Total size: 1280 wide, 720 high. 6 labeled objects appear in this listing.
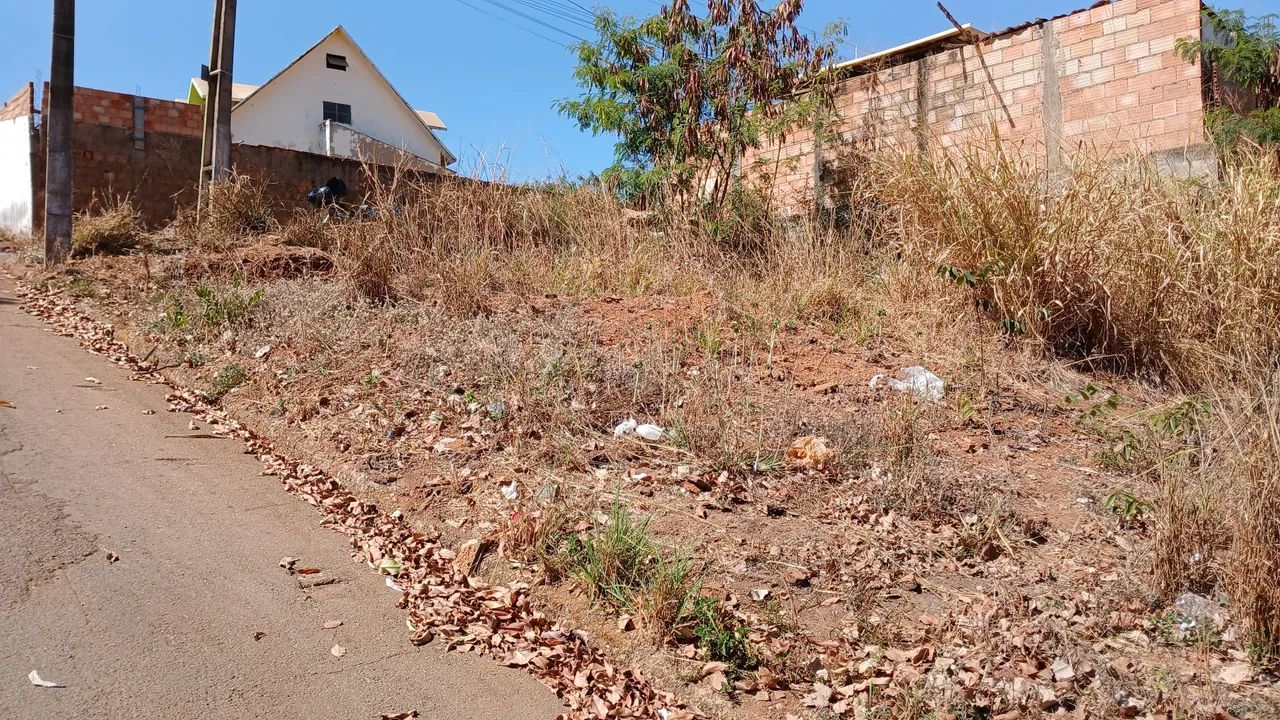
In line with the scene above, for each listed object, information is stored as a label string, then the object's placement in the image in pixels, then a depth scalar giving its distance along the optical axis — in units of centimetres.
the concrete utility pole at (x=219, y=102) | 1027
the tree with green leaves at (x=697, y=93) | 951
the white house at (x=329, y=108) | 2503
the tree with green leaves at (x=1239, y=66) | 785
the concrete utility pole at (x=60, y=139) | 923
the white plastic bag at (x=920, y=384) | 557
